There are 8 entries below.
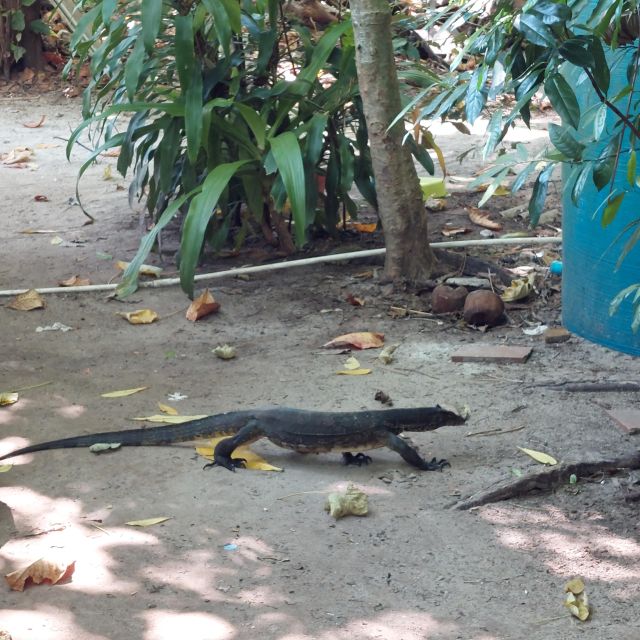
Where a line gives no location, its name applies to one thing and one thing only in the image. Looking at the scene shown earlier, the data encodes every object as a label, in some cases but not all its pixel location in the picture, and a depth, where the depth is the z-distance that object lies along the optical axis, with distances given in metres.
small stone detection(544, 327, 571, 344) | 9.22
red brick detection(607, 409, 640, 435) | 7.34
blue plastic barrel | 8.12
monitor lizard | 7.17
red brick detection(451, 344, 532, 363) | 8.81
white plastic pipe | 10.89
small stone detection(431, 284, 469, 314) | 9.95
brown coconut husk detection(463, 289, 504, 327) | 9.64
